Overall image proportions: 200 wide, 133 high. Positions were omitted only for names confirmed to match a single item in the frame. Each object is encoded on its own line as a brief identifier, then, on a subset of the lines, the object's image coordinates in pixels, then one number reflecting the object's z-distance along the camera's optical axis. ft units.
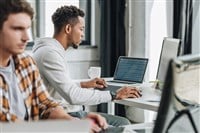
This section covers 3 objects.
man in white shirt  8.30
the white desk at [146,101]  8.06
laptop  10.57
